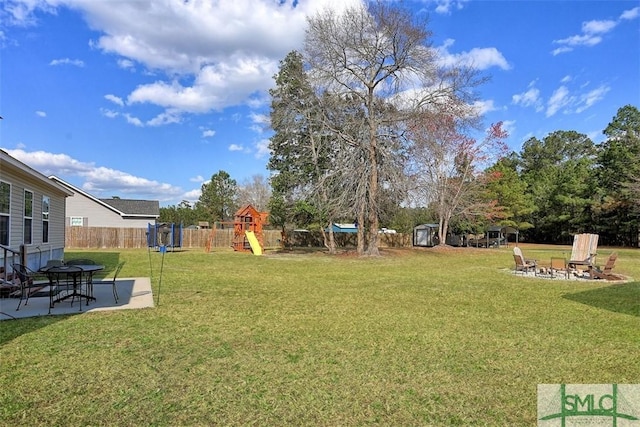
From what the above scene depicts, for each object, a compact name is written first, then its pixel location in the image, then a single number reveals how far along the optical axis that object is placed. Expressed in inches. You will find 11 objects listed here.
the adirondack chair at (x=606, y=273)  484.4
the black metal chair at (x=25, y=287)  276.4
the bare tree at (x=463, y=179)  1243.8
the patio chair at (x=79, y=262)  337.7
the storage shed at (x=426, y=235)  1614.2
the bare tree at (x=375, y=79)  815.1
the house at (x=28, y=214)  381.1
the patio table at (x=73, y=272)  270.3
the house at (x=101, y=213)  1235.2
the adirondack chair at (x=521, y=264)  547.2
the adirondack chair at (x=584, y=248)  533.6
